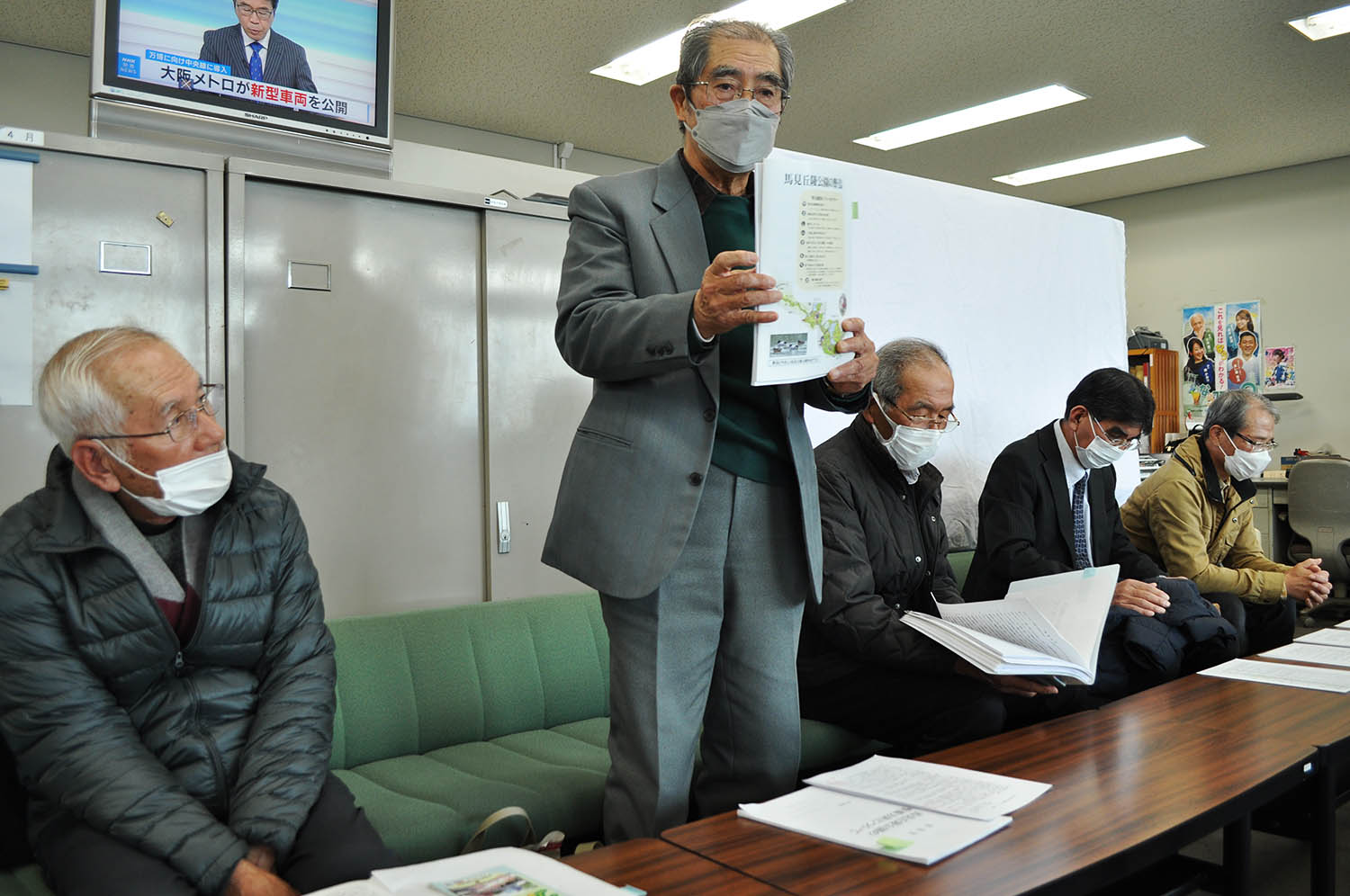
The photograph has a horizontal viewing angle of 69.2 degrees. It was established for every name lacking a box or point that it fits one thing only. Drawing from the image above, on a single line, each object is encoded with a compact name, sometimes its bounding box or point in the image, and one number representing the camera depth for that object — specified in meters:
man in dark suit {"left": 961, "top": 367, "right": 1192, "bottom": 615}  2.80
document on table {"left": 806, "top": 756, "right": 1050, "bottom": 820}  1.25
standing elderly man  1.46
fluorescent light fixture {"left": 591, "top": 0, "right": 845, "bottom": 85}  5.20
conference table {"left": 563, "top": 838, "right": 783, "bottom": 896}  1.01
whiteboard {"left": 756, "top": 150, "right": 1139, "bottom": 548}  3.65
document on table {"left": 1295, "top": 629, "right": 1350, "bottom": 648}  2.52
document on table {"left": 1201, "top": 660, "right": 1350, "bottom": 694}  2.01
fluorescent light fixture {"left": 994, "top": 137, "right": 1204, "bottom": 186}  7.70
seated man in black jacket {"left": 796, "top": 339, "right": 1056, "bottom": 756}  2.17
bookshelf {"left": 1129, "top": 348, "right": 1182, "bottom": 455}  8.53
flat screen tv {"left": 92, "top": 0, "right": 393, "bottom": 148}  2.92
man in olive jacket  3.29
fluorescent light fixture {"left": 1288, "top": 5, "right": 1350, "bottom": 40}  5.45
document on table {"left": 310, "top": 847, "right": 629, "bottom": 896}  0.96
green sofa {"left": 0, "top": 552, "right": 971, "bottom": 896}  1.92
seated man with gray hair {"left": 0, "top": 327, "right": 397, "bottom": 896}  1.32
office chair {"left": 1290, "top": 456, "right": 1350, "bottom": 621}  6.07
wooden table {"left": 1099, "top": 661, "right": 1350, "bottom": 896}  1.63
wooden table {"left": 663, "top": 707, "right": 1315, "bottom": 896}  1.05
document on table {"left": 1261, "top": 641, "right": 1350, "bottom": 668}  2.27
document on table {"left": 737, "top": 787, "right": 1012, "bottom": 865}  1.11
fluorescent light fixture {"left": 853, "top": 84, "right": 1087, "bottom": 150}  6.63
